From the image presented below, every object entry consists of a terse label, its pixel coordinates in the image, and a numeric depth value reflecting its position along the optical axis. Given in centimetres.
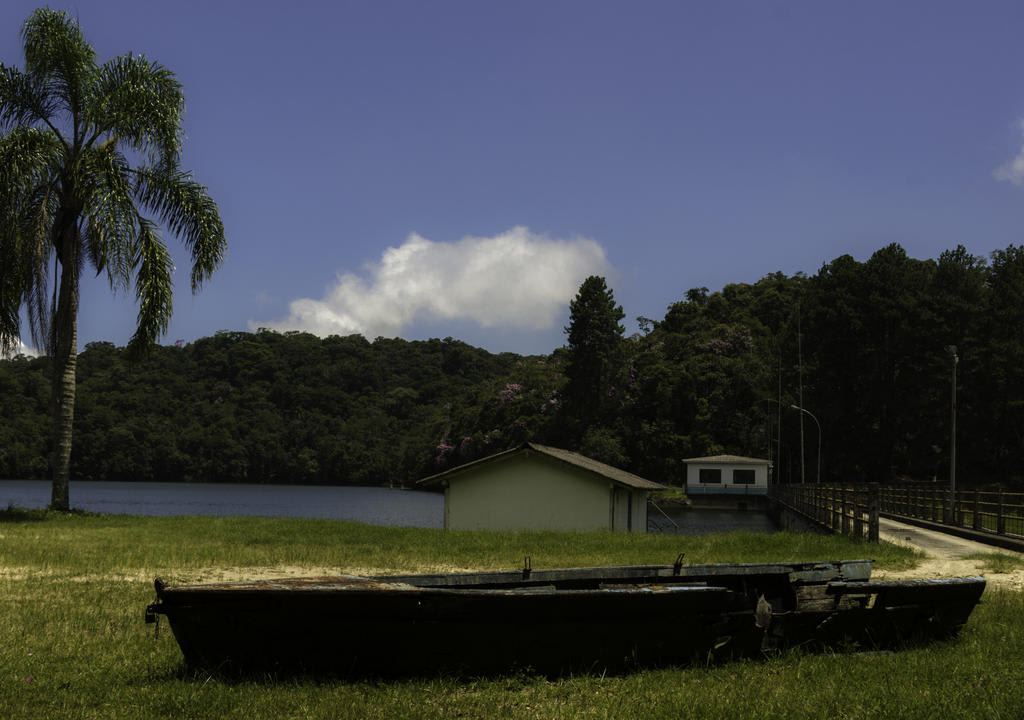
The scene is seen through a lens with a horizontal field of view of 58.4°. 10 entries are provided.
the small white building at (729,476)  7569
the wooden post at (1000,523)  2258
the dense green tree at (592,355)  9350
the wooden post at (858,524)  2172
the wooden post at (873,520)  2053
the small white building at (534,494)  3212
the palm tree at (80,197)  2298
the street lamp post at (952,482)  2739
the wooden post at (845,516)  2323
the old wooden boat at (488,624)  674
